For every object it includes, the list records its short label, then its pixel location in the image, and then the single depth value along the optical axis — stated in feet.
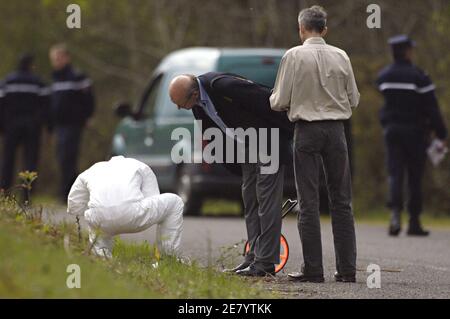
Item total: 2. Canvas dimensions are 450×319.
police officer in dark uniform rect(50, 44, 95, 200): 71.00
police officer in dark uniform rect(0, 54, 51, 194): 69.77
